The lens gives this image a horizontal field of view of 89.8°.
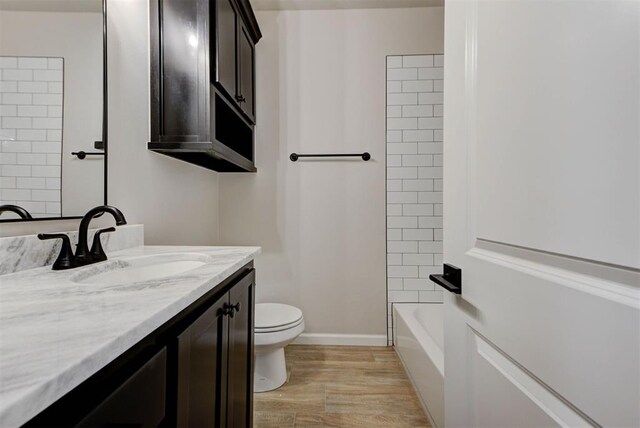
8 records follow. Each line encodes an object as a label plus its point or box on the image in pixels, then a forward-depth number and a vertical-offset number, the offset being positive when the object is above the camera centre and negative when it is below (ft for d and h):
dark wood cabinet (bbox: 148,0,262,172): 4.92 +2.10
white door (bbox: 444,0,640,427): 1.29 -0.02
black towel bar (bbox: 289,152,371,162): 7.94 +1.34
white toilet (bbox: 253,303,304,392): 5.81 -2.44
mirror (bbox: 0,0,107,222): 2.99 +1.06
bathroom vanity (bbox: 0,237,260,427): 1.23 -0.66
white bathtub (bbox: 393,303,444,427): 4.80 -2.61
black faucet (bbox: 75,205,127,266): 3.25 -0.30
